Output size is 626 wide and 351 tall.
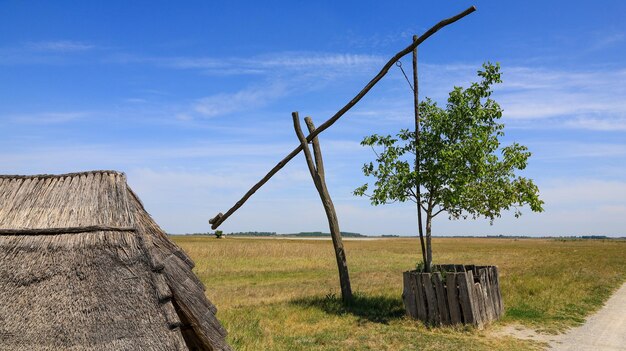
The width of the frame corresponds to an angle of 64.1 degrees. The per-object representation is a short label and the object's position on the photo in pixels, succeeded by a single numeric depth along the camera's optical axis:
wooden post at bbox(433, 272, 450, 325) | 14.03
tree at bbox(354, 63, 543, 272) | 14.89
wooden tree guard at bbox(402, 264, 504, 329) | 13.81
